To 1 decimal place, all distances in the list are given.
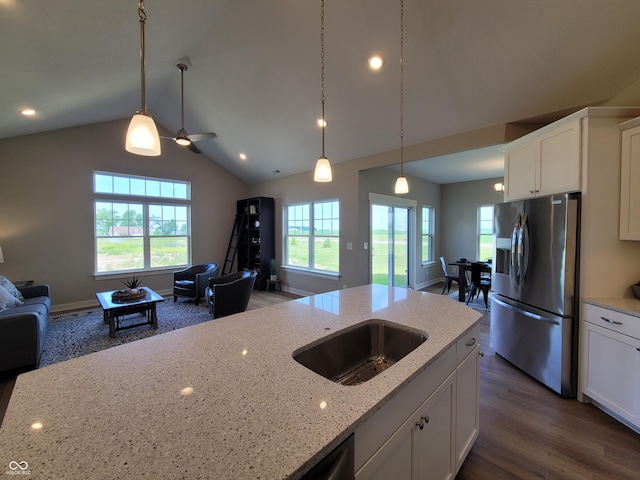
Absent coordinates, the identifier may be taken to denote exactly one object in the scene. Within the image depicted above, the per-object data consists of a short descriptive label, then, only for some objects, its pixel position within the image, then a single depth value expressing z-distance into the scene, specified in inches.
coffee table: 140.3
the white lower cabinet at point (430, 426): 36.5
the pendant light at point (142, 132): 54.2
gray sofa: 103.0
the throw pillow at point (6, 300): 127.0
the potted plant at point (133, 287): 155.4
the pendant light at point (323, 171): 81.4
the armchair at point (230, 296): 150.1
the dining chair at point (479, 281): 195.5
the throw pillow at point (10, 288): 140.5
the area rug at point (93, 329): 127.1
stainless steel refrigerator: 91.1
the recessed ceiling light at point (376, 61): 112.4
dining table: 205.6
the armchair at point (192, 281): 198.5
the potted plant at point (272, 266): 258.8
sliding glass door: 209.9
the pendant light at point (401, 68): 96.8
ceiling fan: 142.5
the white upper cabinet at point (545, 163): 91.4
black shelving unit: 252.8
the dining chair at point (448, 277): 214.0
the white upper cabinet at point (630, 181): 84.5
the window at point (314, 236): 214.1
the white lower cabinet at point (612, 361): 76.2
